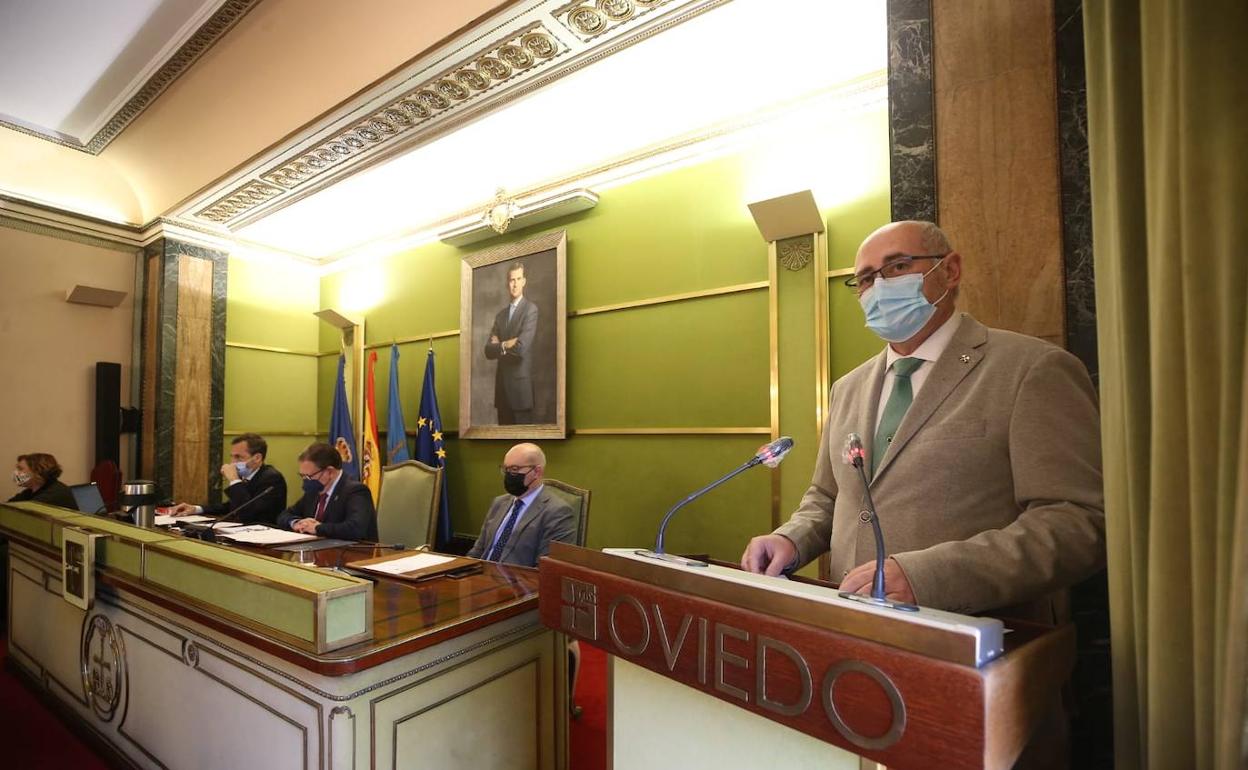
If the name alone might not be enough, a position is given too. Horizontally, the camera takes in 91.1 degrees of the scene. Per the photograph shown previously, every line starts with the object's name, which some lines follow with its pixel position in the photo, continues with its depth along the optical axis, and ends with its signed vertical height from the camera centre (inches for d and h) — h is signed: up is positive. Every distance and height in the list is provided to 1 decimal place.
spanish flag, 220.4 -17.7
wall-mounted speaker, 216.8 -1.4
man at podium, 36.0 -4.3
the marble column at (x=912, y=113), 65.3 +31.3
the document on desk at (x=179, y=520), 143.0 -26.9
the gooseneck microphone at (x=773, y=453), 42.1 -3.5
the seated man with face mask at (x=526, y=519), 119.6 -22.8
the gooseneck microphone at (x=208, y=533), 112.6 -23.9
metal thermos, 116.6 -17.7
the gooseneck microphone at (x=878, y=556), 29.4 -8.0
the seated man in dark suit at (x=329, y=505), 139.2 -24.0
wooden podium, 25.0 -13.3
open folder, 86.5 -24.0
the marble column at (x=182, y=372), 218.8 +13.3
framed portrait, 181.0 +20.0
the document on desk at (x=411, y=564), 88.4 -24.0
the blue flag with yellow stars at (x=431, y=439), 201.9 -11.0
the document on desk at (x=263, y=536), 110.9 -24.5
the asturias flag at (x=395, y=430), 210.1 -8.5
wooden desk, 59.3 -31.5
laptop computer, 144.9 -21.4
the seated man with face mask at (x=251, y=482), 167.5 -21.0
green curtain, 24.7 +1.2
